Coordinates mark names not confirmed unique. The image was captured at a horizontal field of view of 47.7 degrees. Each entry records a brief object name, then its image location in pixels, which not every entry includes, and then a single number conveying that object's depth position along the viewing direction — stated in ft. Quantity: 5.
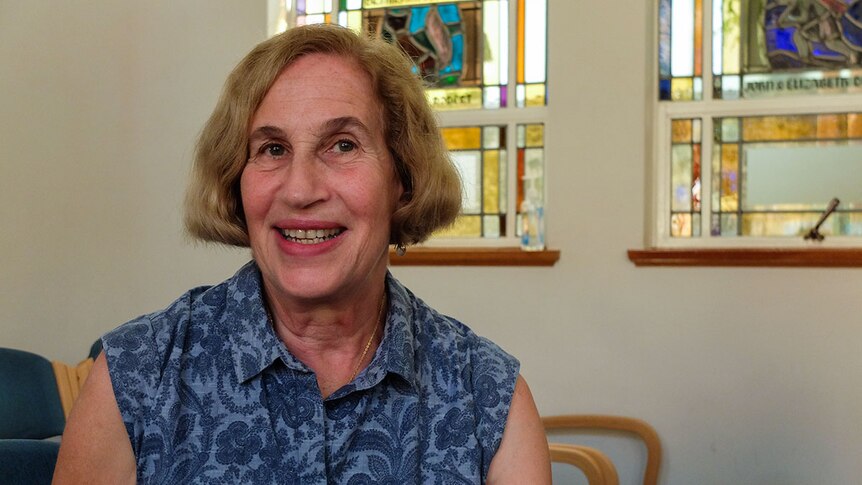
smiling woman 4.38
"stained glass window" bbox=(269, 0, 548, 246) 12.90
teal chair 8.36
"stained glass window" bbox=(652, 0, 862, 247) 11.83
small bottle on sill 12.37
